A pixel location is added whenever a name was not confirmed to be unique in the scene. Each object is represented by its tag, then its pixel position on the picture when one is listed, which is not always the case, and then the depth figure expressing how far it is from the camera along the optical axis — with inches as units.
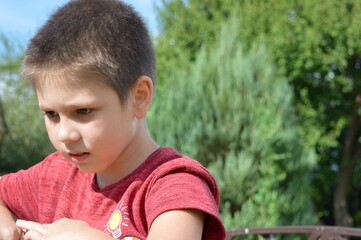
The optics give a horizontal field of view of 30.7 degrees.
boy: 50.7
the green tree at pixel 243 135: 214.7
